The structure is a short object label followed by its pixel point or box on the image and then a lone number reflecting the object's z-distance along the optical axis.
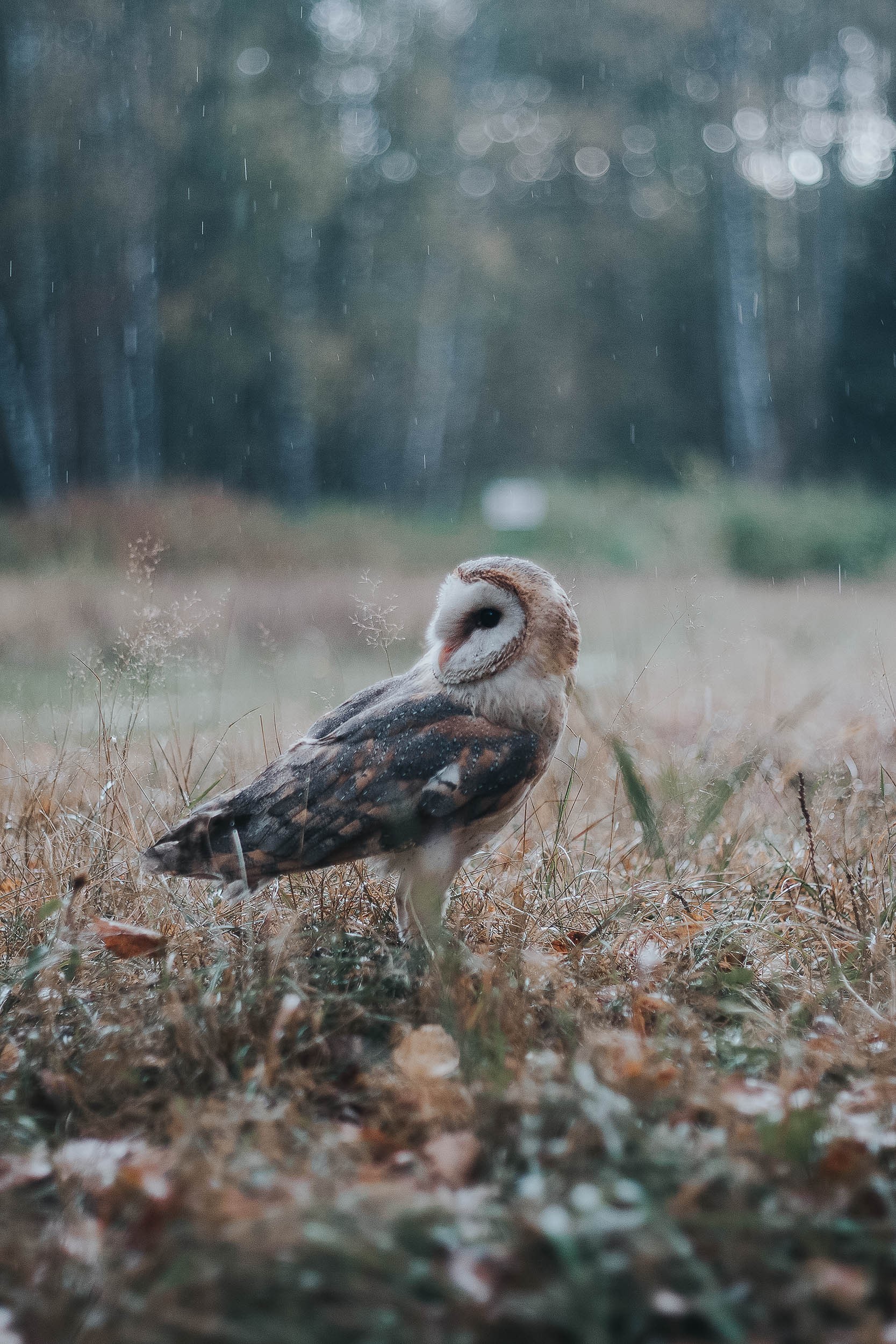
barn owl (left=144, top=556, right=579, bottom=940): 2.57
